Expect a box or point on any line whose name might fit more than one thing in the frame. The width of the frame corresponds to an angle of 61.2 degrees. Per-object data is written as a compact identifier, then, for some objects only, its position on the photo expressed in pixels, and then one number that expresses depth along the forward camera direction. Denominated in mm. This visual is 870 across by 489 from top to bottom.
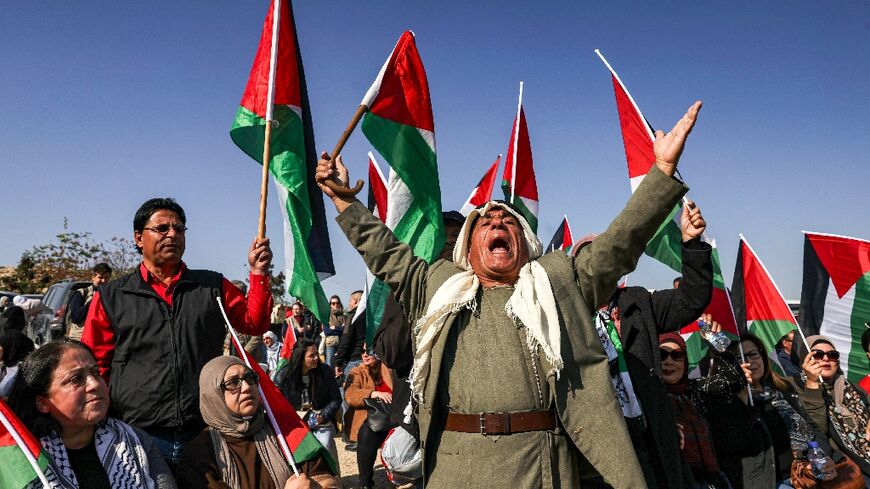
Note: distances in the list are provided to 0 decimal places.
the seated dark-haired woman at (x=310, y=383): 7148
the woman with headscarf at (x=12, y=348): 6055
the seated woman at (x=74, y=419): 2881
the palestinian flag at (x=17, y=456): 2666
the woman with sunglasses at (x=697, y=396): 4090
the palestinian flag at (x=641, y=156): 5539
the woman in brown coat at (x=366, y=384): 7539
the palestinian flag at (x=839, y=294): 6469
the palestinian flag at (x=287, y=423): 3547
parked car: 10422
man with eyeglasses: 3365
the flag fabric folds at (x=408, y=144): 4252
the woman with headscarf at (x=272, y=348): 11539
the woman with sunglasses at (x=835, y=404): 5012
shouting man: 2678
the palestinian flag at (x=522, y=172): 6016
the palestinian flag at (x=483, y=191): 7105
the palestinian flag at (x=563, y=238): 9234
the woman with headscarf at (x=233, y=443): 3305
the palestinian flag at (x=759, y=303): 6931
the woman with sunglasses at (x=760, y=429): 4363
